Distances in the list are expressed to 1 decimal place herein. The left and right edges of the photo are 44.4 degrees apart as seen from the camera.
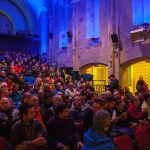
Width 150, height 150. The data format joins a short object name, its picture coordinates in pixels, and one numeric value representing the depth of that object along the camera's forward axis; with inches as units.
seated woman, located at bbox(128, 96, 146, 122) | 174.1
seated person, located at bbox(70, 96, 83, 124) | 157.4
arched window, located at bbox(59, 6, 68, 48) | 523.4
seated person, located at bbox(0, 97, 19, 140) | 120.9
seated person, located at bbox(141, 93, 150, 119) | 177.3
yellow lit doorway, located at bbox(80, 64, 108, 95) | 468.4
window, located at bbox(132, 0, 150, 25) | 346.4
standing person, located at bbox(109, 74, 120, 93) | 273.0
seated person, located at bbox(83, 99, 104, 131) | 128.9
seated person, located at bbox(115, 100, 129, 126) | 162.8
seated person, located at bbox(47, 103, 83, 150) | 119.6
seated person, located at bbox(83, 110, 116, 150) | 75.5
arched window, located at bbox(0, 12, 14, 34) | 649.7
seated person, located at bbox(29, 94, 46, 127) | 141.8
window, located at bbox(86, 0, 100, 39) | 439.2
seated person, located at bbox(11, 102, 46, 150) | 98.1
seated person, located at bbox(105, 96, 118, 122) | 152.9
